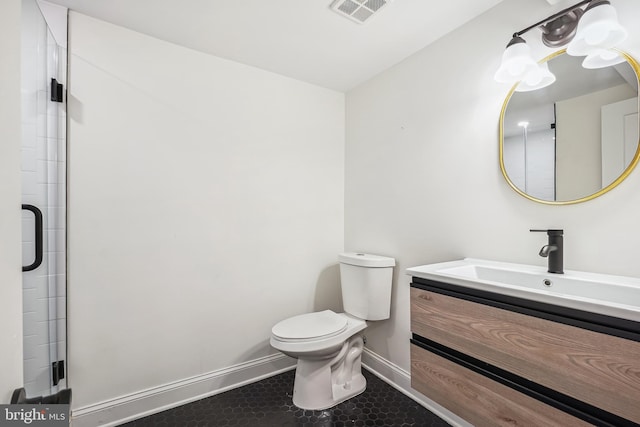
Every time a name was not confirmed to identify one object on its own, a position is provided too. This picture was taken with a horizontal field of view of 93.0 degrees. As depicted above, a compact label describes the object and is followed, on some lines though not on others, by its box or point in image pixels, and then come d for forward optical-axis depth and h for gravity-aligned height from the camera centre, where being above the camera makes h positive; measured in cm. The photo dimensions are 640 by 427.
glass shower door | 135 +9
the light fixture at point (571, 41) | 107 +67
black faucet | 121 -14
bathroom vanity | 80 -42
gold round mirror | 115 +35
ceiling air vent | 150 +105
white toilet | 172 -71
